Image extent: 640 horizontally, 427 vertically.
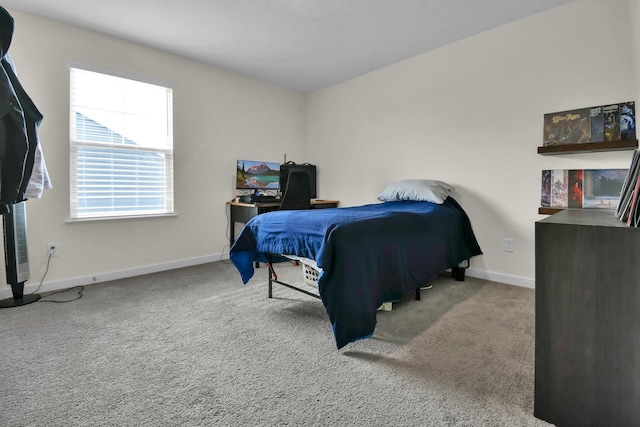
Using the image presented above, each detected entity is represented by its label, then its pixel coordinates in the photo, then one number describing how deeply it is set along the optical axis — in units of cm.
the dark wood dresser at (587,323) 102
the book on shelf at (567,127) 251
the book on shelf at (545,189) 270
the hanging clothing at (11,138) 135
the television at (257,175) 414
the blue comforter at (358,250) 166
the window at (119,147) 294
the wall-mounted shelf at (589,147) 229
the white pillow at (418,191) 298
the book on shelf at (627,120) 231
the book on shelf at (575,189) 254
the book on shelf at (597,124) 244
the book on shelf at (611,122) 238
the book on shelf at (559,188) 261
